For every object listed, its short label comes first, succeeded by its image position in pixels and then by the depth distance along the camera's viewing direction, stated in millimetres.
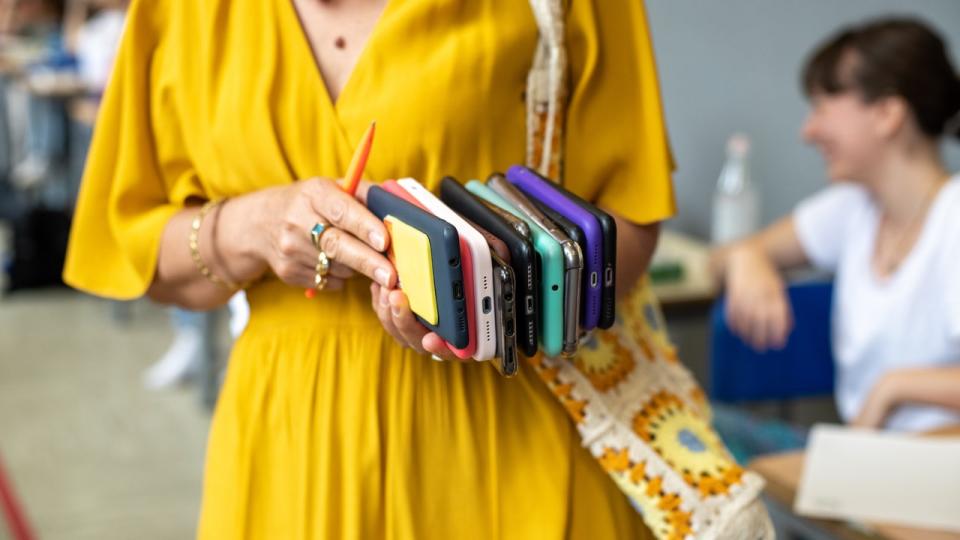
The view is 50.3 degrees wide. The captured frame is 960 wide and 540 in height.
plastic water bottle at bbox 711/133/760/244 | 3145
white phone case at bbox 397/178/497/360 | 770
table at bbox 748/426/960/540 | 1561
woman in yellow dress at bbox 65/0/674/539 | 951
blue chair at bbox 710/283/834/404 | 2473
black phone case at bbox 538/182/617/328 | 828
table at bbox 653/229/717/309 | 2727
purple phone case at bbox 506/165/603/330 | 823
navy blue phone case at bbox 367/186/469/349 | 757
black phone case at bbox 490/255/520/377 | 781
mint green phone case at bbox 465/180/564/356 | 804
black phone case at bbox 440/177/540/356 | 798
